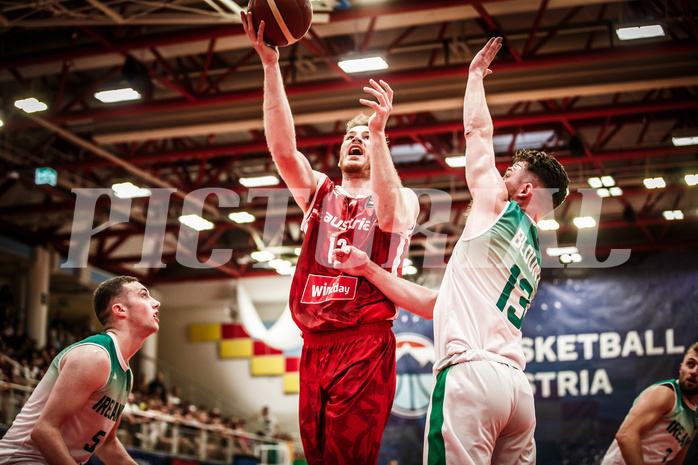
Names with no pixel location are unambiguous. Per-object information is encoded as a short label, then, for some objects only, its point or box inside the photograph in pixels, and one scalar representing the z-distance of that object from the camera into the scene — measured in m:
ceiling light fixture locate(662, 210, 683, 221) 17.89
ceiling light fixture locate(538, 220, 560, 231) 16.72
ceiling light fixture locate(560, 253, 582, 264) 17.45
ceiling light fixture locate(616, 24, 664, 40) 10.35
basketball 4.11
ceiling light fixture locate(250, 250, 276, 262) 19.75
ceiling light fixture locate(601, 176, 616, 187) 15.61
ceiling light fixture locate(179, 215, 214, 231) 17.16
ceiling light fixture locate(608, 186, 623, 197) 16.03
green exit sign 16.27
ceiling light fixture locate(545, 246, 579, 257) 17.69
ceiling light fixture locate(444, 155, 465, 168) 15.12
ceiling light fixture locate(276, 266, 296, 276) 21.64
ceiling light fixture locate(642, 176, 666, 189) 15.84
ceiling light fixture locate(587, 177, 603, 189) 15.66
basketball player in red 3.79
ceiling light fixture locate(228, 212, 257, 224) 18.09
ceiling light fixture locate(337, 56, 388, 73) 11.31
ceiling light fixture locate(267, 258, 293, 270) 20.56
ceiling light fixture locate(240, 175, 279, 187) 16.14
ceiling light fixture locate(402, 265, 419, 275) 21.17
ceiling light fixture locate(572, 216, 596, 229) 16.86
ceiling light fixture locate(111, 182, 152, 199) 15.84
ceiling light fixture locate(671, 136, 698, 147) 14.47
